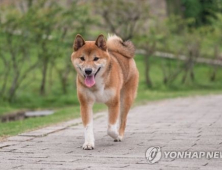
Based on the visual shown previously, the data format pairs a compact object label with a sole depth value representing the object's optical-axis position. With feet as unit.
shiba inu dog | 26.86
